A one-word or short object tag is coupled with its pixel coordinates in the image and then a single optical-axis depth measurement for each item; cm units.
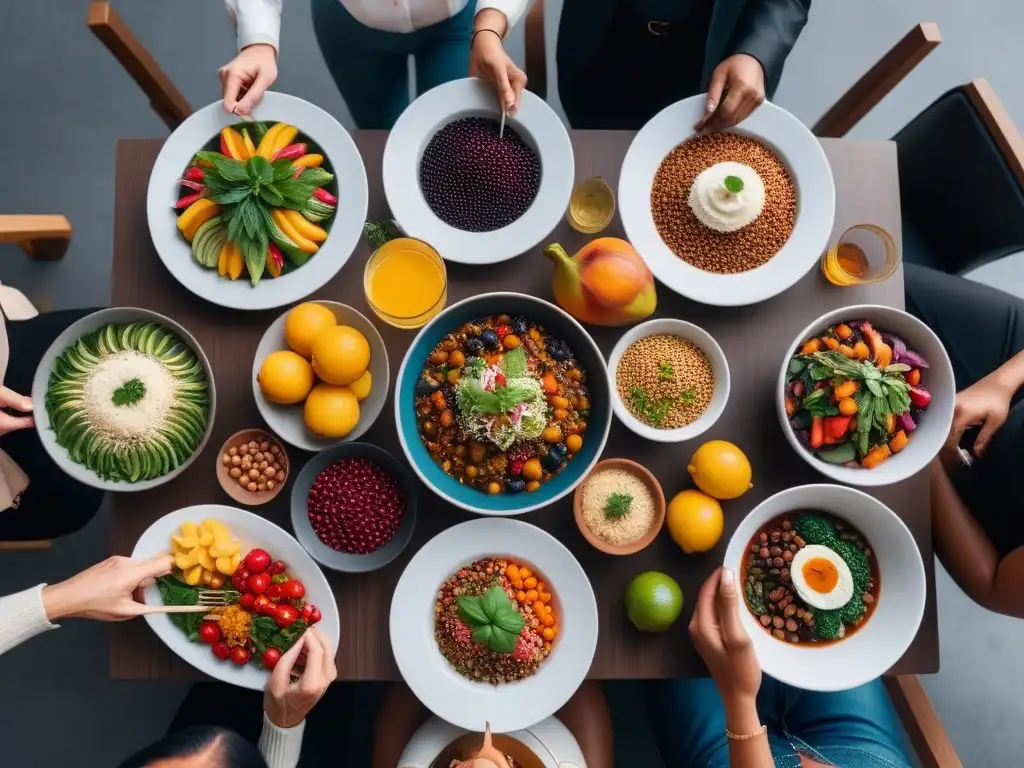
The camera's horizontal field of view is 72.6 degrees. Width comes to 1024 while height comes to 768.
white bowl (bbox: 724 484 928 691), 131
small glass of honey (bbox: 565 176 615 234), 139
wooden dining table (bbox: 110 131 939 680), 135
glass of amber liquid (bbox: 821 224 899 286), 138
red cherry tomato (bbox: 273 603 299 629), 127
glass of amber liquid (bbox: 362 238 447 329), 131
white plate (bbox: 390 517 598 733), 130
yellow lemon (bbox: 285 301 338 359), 125
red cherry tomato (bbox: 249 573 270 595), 127
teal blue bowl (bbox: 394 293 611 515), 126
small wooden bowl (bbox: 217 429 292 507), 132
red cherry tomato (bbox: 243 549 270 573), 129
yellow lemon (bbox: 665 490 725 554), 129
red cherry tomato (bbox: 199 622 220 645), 128
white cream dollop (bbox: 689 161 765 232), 133
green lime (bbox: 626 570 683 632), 127
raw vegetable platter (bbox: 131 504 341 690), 129
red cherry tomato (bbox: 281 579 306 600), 128
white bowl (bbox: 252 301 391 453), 129
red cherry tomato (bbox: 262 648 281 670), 128
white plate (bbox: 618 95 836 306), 137
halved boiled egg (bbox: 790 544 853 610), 130
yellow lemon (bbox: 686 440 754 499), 129
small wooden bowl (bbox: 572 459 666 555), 130
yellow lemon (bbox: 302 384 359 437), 124
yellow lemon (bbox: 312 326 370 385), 120
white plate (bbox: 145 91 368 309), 134
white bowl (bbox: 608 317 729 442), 131
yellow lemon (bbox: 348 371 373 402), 128
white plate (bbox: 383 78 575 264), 135
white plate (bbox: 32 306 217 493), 126
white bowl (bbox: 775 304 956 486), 130
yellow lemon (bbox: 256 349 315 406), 124
